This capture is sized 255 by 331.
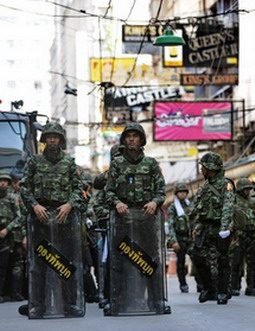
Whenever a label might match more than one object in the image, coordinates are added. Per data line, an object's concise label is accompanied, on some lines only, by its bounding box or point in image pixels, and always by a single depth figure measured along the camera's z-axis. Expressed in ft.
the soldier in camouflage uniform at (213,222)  44.01
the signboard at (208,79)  116.98
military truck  68.69
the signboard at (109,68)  137.80
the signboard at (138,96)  137.88
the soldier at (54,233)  37.11
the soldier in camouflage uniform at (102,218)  41.01
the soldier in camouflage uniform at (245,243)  52.80
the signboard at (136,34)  108.06
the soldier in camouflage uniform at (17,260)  51.03
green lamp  77.78
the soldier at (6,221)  50.31
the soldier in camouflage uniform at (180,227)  57.36
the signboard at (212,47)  114.52
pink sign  116.57
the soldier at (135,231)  37.14
